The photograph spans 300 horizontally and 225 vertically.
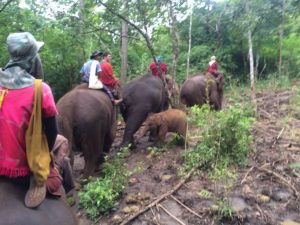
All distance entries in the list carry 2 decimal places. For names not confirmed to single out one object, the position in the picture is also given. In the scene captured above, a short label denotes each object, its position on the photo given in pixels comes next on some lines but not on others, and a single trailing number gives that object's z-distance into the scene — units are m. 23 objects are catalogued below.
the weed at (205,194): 3.59
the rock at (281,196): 3.64
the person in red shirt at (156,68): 6.61
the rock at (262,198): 3.59
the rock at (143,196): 3.76
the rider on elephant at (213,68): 8.22
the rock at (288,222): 3.27
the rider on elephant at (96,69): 5.02
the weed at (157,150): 4.85
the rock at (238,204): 3.45
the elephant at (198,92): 7.56
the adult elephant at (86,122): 4.13
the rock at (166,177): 4.13
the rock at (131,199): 3.72
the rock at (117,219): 3.48
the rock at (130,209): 3.58
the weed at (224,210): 3.30
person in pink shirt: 1.95
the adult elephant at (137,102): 5.49
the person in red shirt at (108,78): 5.29
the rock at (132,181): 4.13
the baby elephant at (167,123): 5.02
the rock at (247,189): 3.71
